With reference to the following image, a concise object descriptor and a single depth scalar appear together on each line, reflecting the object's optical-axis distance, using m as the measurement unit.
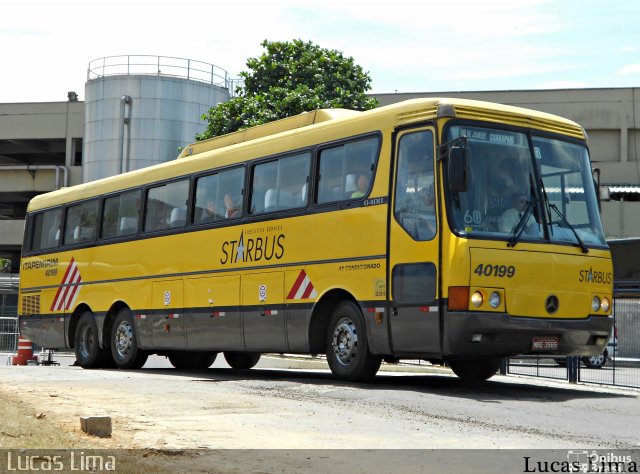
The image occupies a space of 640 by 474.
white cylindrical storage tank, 59.19
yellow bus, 13.57
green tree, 39.72
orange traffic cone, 28.92
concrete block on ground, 9.07
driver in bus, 13.77
